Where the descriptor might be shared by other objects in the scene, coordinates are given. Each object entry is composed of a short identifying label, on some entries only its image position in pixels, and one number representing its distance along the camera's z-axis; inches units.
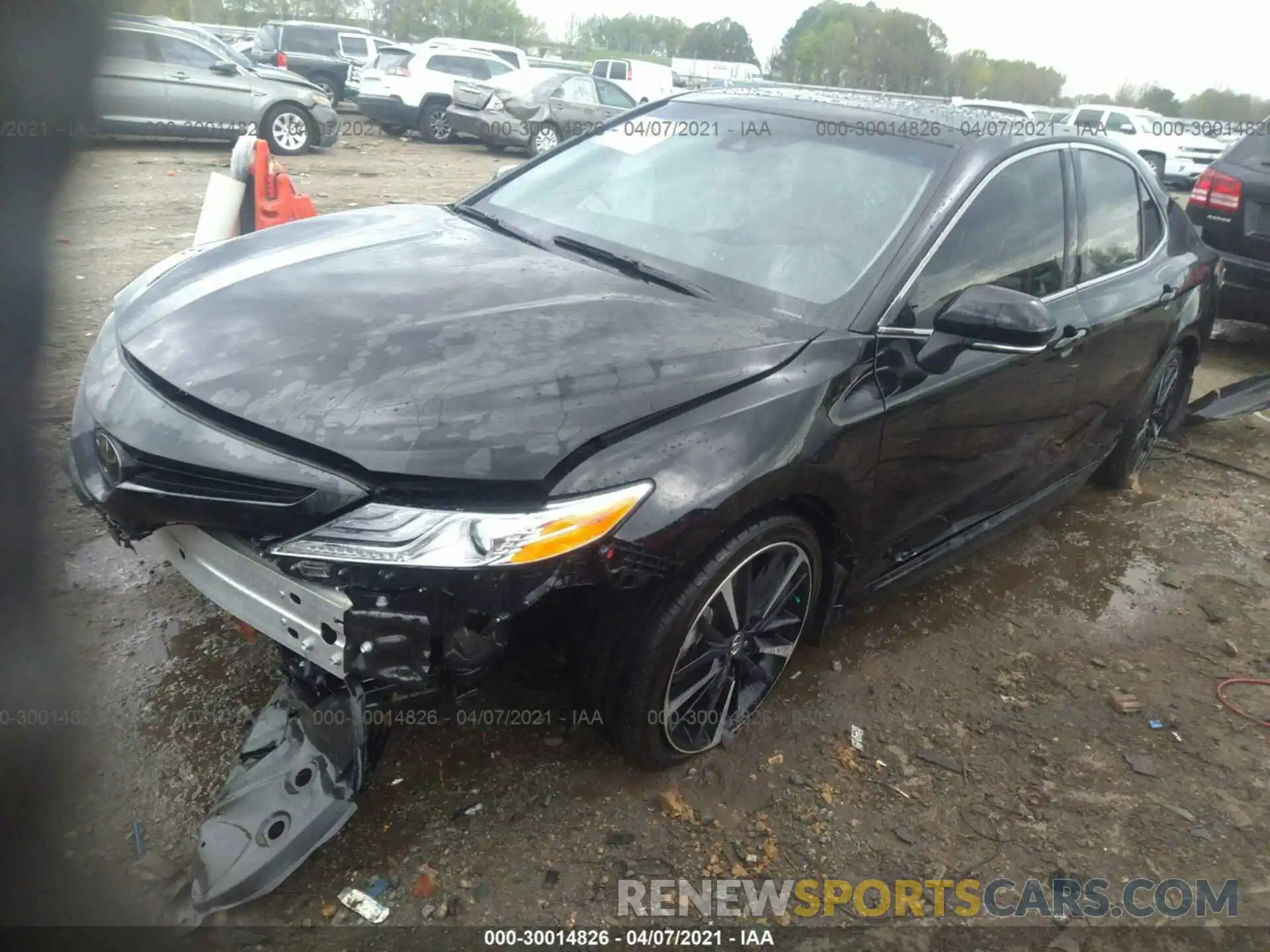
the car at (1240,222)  254.1
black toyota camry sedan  76.2
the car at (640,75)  909.8
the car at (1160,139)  813.9
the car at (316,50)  807.7
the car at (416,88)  657.6
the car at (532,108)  636.7
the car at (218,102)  475.8
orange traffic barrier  204.8
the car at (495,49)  695.0
